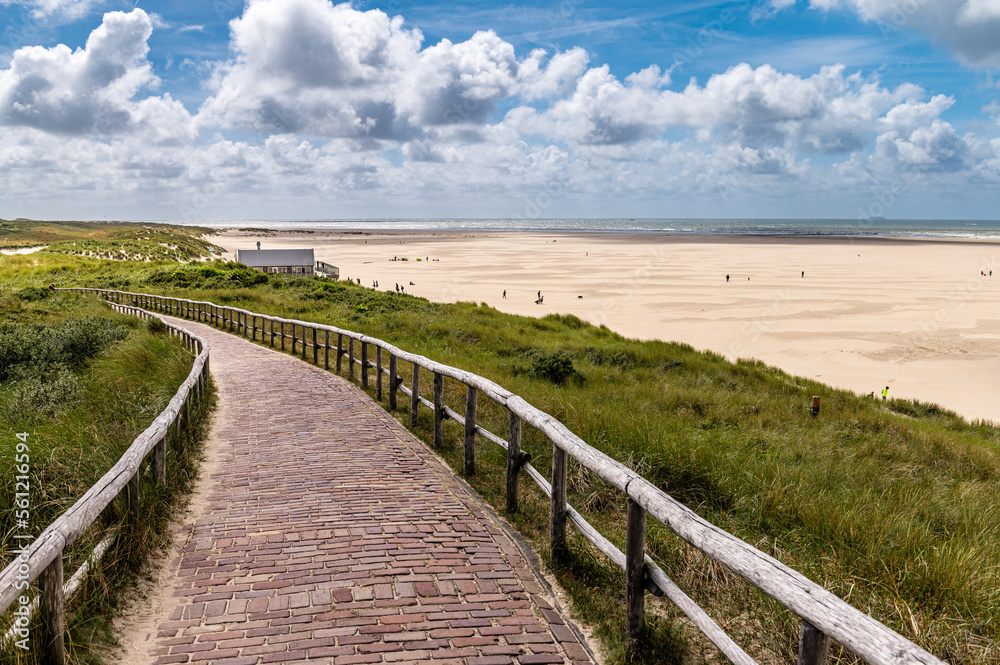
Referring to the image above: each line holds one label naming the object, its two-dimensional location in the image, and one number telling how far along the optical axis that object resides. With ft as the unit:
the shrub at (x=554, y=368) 51.08
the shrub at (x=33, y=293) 99.35
